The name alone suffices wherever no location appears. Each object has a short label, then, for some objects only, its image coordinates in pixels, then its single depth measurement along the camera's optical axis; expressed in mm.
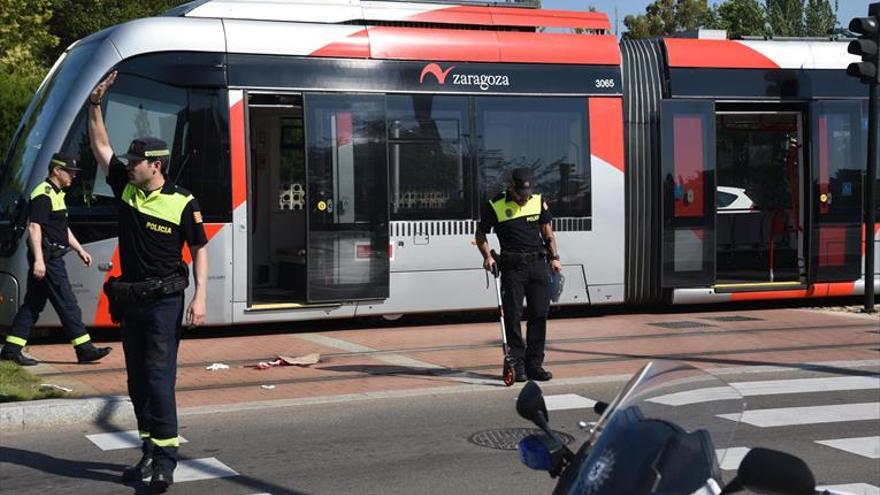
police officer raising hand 6535
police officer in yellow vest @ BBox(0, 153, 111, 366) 10523
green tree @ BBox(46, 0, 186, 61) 39344
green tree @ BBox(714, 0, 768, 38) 46844
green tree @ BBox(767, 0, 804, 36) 46500
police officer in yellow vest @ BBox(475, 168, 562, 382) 10039
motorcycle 2910
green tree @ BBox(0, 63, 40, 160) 25375
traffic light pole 15133
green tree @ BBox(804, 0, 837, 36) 46500
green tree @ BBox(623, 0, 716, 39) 51406
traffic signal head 14469
